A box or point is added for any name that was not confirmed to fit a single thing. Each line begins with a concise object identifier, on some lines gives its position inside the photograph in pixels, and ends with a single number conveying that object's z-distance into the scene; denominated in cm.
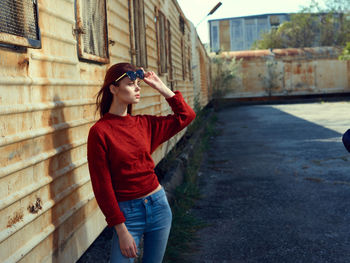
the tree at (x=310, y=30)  4081
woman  192
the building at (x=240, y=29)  4988
